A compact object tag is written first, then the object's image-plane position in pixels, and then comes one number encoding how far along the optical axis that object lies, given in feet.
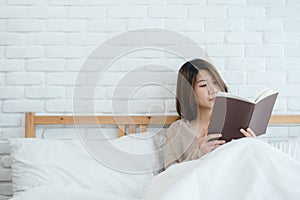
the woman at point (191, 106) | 10.43
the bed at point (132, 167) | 7.24
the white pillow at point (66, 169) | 9.80
